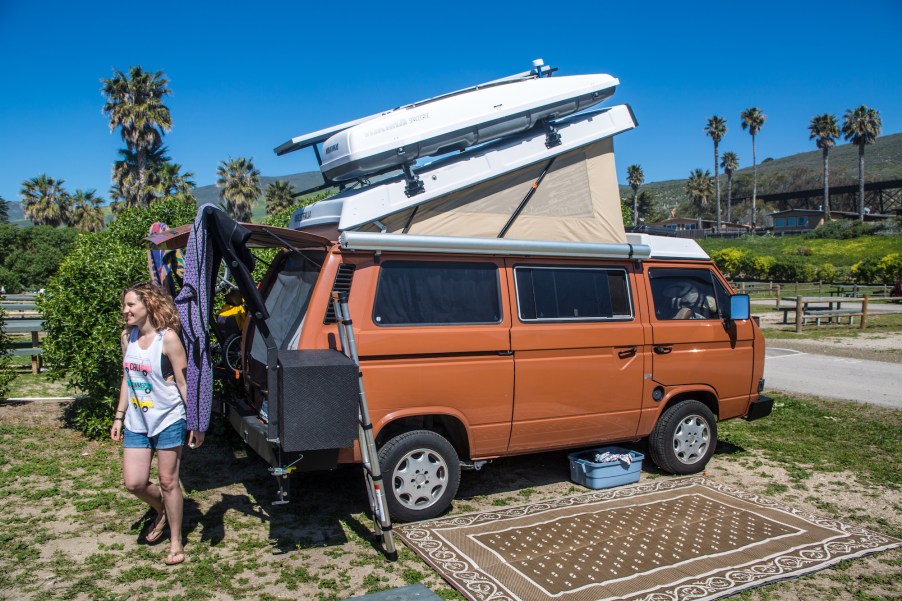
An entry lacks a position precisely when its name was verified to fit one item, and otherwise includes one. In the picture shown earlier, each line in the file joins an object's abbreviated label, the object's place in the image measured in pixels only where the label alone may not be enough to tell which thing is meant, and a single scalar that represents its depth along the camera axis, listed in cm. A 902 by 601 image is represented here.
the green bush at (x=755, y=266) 4750
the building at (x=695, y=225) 8856
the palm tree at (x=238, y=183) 5059
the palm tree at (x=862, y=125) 6994
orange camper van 515
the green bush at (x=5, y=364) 901
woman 458
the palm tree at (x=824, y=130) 7494
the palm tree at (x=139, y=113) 4269
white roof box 586
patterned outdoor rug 450
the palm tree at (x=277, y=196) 4862
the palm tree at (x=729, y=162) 8469
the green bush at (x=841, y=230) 6201
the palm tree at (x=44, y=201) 5750
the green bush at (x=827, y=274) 4481
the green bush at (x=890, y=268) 3978
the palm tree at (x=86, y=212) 5809
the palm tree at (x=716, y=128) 7911
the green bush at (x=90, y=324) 727
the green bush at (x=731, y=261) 4900
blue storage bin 638
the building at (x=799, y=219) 8406
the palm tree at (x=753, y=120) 8119
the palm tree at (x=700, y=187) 8830
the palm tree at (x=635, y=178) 8950
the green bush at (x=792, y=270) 4575
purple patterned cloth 471
